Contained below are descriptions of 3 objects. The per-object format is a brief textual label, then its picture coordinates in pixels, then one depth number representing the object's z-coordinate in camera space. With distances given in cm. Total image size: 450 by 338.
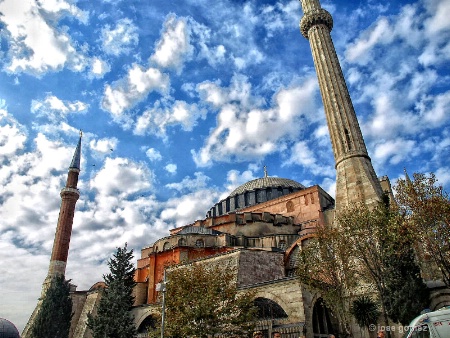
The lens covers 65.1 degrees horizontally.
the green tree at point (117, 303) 1881
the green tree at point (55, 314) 2303
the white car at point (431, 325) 850
